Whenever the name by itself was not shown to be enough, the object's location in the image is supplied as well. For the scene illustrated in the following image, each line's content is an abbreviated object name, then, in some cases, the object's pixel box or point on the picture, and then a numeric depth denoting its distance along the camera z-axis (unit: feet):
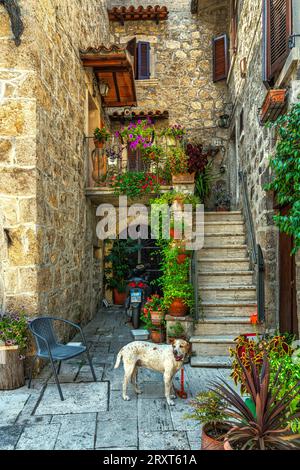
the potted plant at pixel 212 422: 7.90
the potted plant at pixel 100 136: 24.48
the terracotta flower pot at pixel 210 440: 7.77
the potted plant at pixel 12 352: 13.11
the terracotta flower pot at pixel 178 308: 16.99
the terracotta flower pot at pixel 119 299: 30.81
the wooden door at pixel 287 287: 14.64
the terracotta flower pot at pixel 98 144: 25.18
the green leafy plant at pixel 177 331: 16.61
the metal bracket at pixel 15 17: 13.71
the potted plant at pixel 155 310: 17.88
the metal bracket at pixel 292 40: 12.23
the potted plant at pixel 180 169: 21.66
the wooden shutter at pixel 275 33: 12.95
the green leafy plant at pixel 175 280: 17.16
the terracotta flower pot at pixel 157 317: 17.85
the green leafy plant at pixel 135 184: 22.98
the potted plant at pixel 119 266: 30.25
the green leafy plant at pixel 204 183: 29.91
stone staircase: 16.26
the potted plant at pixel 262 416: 7.31
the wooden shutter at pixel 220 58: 31.78
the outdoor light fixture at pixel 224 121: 31.86
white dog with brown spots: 11.86
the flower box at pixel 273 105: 12.71
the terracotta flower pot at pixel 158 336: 17.95
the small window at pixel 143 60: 33.55
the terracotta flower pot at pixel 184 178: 21.71
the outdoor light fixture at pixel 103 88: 26.68
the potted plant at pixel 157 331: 17.95
